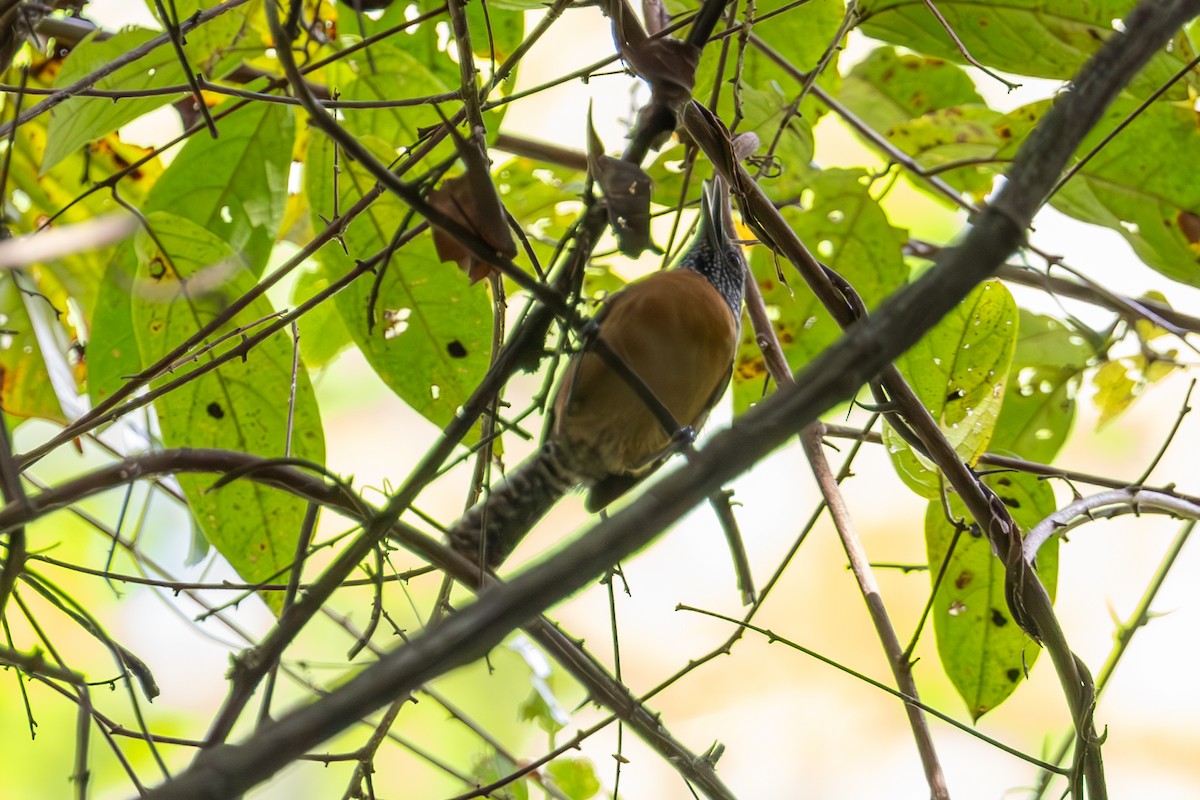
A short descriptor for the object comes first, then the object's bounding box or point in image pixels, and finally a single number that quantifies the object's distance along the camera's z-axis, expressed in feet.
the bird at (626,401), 14.17
